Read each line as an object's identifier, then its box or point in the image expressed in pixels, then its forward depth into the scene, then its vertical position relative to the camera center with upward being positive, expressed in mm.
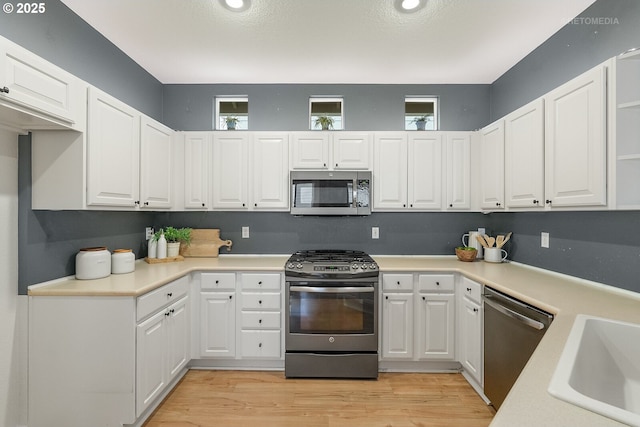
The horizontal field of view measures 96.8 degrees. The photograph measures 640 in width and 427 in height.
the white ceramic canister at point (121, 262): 2301 -396
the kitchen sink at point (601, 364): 865 -563
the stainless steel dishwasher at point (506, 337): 1672 -798
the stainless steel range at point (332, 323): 2490 -962
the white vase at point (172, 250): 2971 -383
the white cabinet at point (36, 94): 1419 +663
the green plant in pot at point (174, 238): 2973 -260
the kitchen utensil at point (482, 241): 2957 -269
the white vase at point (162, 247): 2875 -342
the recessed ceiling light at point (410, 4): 1943 +1466
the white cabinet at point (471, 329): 2256 -957
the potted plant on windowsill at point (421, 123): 3199 +1040
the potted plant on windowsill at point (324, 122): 3080 +1009
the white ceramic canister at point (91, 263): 2082 -374
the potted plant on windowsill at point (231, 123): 3211 +1034
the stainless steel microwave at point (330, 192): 2881 +226
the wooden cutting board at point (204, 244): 3164 -341
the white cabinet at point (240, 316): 2623 -947
